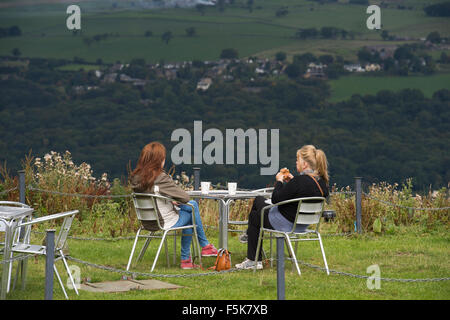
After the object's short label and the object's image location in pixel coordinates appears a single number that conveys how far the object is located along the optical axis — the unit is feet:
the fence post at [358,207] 56.85
